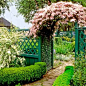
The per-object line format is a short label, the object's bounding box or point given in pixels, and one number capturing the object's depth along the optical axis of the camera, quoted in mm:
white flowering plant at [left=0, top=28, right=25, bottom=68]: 4266
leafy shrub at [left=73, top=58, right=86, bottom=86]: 2914
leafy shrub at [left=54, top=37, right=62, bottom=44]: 10156
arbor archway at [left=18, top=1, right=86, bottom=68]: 4227
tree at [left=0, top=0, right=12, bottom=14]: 10911
